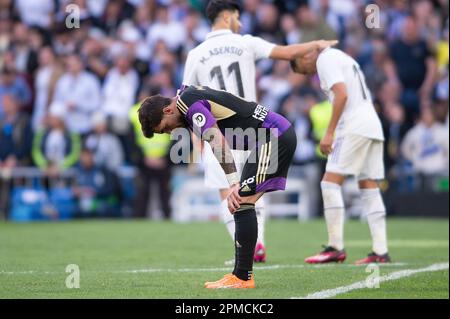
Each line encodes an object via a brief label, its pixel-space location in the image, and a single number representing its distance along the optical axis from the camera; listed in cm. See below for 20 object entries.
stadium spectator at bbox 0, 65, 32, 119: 2138
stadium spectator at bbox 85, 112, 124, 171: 2003
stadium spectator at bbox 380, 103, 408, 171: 1950
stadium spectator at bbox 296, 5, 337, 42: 2020
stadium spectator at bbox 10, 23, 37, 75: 2197
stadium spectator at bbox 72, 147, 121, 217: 1978
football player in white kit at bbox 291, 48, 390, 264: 1030
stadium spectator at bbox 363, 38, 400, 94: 2003
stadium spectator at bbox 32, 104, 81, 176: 2023
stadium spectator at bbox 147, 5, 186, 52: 2180
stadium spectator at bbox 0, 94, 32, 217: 1992
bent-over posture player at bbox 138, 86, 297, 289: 777
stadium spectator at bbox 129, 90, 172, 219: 1980
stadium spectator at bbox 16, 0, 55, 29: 2330
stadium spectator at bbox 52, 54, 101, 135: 2075
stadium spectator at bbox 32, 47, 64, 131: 2120
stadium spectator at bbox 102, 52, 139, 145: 2039
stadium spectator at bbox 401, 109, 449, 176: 1883
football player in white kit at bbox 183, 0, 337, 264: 1030
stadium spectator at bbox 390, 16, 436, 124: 2027
